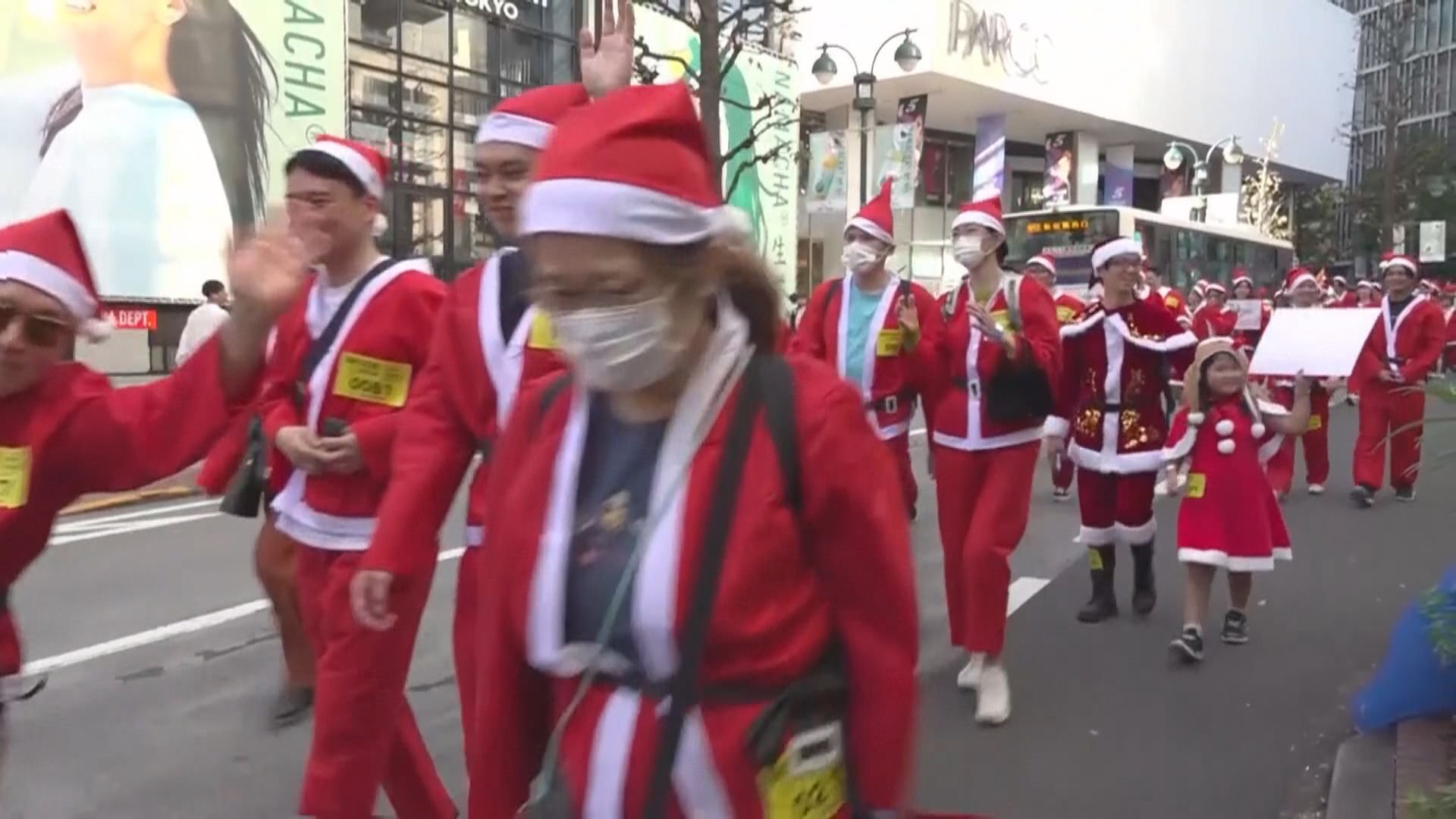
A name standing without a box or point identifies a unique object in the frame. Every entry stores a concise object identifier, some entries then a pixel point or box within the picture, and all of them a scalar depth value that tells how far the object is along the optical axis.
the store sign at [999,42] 39.94
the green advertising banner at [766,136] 27.33
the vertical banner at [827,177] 34.31
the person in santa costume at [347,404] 3.49
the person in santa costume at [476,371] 2.96
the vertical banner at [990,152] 44.94
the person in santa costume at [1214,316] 15.41
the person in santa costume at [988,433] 5.17
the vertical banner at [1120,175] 52.38
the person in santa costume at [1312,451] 11.29
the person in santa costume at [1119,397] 6.61
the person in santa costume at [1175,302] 12.28
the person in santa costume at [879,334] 5.72
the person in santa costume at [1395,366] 10.67
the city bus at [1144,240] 24.39
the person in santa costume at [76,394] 2.69
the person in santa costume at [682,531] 1.85
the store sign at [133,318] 18.92
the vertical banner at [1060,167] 47.88
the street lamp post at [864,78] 19.95
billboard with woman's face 17.81
